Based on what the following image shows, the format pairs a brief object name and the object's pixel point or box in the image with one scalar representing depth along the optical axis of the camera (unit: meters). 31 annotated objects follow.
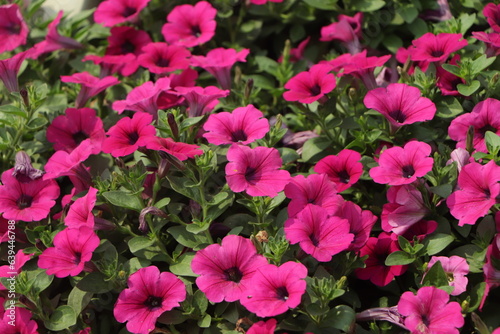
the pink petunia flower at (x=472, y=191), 1.13
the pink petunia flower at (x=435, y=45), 1.26
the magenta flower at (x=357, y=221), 1.17
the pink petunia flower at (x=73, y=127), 1.28
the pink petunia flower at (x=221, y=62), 1.31
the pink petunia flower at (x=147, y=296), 1.13
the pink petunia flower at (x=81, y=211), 1.17
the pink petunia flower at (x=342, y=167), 1.21
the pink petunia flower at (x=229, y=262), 1.13
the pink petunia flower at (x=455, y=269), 1.13
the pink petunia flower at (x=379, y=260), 1.17
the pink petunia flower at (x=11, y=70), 1.30
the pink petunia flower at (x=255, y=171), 1.15
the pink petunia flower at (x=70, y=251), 1.14
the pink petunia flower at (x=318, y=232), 1.13
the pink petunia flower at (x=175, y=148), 1.15
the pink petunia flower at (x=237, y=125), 1.19
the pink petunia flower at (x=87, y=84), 1.30
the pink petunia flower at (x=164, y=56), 1.34
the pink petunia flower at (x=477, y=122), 1.21
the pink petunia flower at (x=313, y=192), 1.17
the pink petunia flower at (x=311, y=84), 1.25
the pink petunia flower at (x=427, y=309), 1.09
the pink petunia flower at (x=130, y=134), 1.19
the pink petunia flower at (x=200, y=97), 1.25
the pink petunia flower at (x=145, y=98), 1.25
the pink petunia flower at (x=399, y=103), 1.21
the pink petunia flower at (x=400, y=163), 1.16
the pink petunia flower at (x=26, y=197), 1.21
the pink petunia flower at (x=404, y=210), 1.17
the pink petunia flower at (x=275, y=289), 1.09
